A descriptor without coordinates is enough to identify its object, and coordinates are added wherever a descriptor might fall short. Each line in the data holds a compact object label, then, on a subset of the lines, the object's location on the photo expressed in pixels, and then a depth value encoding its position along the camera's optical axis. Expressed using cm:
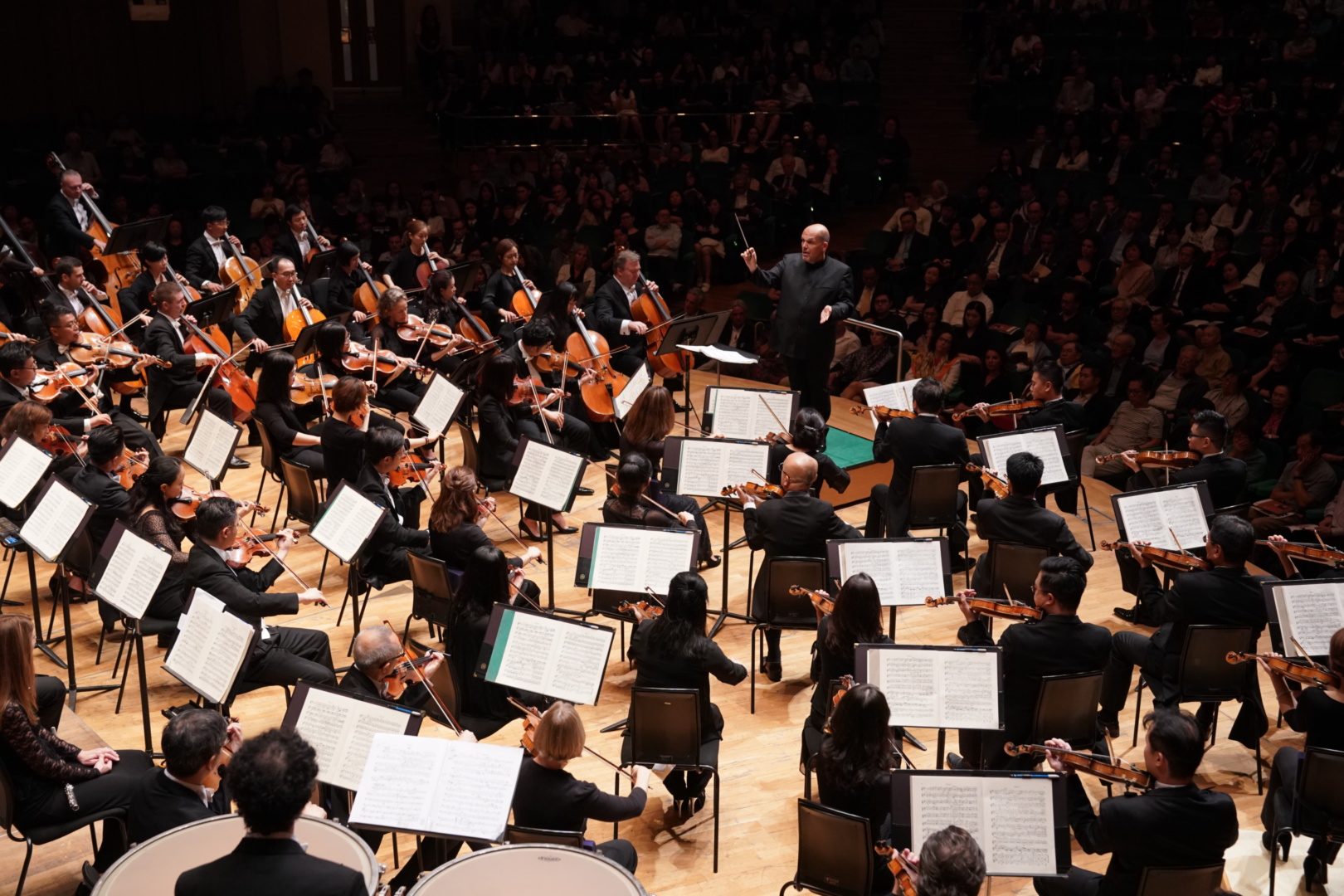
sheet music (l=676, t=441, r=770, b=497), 620
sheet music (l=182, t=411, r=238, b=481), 639
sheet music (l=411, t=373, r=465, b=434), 711
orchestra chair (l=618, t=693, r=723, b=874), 462
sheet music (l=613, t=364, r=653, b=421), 748
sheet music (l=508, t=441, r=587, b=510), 612
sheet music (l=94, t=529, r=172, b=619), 476
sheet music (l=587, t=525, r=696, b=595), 533
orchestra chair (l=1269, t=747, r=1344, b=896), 430
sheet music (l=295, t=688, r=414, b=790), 401
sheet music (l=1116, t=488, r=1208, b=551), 588
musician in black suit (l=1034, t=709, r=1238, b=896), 377
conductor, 788
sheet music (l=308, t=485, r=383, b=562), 546
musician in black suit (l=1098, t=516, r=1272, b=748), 518
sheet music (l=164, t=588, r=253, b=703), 436
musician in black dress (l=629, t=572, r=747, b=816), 479
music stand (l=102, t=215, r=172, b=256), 933
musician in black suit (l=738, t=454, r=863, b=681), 587
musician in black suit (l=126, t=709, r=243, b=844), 374
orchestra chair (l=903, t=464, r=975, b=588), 668
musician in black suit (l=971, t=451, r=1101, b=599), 584
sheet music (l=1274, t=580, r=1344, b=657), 495
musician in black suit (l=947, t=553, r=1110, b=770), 476
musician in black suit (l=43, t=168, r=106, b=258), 980
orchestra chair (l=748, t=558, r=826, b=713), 562
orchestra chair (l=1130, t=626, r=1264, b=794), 508
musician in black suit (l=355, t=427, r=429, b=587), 610
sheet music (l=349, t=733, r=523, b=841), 365
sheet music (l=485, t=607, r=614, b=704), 460
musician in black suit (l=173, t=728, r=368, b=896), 289
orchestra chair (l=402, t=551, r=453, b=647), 560
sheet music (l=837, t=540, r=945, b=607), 523
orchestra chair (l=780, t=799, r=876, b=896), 396
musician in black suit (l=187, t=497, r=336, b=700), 514
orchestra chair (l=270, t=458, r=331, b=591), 656
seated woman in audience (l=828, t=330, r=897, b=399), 988
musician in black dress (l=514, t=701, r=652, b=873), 399
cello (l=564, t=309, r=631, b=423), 819
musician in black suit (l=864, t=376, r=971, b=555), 678
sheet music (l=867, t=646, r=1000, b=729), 442
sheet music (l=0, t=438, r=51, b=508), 568
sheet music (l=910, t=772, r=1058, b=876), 382
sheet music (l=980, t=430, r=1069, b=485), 667
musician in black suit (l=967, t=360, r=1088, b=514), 729
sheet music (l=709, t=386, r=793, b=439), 704
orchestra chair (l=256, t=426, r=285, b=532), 718
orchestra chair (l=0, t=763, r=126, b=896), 407
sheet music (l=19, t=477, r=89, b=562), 520
